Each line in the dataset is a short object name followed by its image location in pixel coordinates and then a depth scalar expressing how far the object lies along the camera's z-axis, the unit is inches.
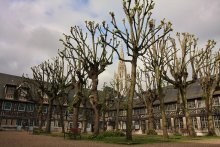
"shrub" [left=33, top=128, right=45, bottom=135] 798.2
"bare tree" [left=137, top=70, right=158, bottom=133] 883.7
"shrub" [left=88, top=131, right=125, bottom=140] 533.5
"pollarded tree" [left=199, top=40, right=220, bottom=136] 804.3
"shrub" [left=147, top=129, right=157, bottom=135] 868.0
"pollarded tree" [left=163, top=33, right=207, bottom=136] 687.9
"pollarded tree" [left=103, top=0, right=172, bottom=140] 487.0
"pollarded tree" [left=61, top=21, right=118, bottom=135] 592.5
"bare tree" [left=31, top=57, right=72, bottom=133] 862.6
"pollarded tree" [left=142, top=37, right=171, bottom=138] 588.4
